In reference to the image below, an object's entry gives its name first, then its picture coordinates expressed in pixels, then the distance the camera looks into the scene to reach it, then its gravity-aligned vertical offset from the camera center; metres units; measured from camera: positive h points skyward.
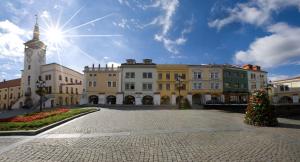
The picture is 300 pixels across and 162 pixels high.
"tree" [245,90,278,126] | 8.92 -1.68
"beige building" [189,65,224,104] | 33.65 +1.76
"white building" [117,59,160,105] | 32.16 +1.75
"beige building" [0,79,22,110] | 43.55 -1.03
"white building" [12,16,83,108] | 35.74 +3.27
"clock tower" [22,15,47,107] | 36.40 +6.91
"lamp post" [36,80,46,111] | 20.05 -0.31
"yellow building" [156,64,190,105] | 32.70 +2.01
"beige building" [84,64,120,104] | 32.58 +1.27
